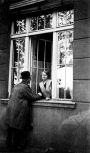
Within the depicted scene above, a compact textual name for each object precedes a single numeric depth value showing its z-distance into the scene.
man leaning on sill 6.39
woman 6.84
